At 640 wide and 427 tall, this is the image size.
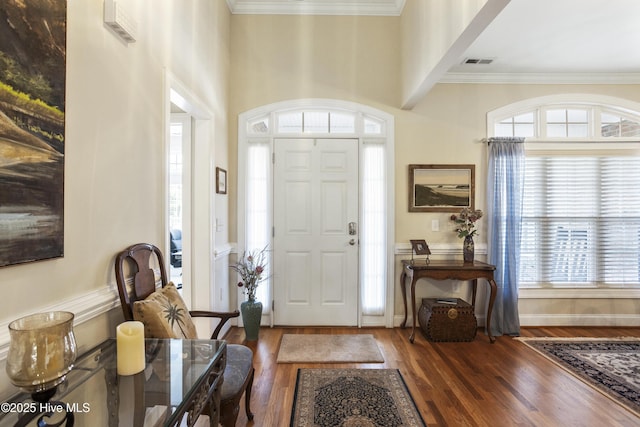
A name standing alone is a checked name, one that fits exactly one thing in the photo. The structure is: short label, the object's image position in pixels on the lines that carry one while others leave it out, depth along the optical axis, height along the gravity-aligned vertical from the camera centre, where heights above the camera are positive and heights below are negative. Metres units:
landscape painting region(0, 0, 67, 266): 1.06 +0.29
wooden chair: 1.62 -0.47
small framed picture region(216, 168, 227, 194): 3.27 +0.33
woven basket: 3.37 -1.13
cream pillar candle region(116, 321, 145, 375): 1.18 -0.50
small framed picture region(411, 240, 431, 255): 3.54 -0.37
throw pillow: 1.54 -0.51
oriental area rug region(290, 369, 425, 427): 2.09 -1.32
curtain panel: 3.63 -0.08
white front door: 3.78 -0.22
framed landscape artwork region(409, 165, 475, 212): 3.78 +0.30
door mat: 2.95 -1.31
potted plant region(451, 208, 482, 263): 3.56 -0.17
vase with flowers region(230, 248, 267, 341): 3.36 -0.75
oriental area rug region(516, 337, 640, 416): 2.49 -1.33
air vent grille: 3.57 +1.68
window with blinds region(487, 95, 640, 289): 3.85 +0.19
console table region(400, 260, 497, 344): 3.38 -0.61
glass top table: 0.95 -0.59
